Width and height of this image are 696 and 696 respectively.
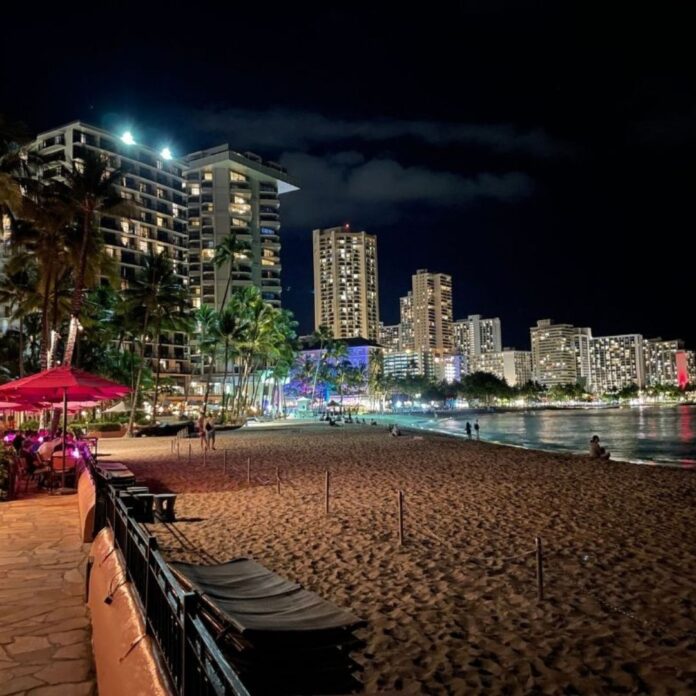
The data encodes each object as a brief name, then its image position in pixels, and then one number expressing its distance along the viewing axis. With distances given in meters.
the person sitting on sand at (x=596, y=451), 25.09
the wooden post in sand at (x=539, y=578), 7.30
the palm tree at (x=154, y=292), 50.28
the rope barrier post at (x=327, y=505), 12.91
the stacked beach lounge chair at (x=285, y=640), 3.93
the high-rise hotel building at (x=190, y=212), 98.38
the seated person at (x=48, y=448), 17.27
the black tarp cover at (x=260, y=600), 4.23
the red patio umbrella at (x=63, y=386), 12.93
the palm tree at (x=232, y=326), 63.50
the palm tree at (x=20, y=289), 45.56
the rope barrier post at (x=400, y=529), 10.05
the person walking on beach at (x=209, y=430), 29.48
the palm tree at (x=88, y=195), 25.58
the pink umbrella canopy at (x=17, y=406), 17.37
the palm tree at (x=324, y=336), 122.12
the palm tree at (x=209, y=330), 70.00
